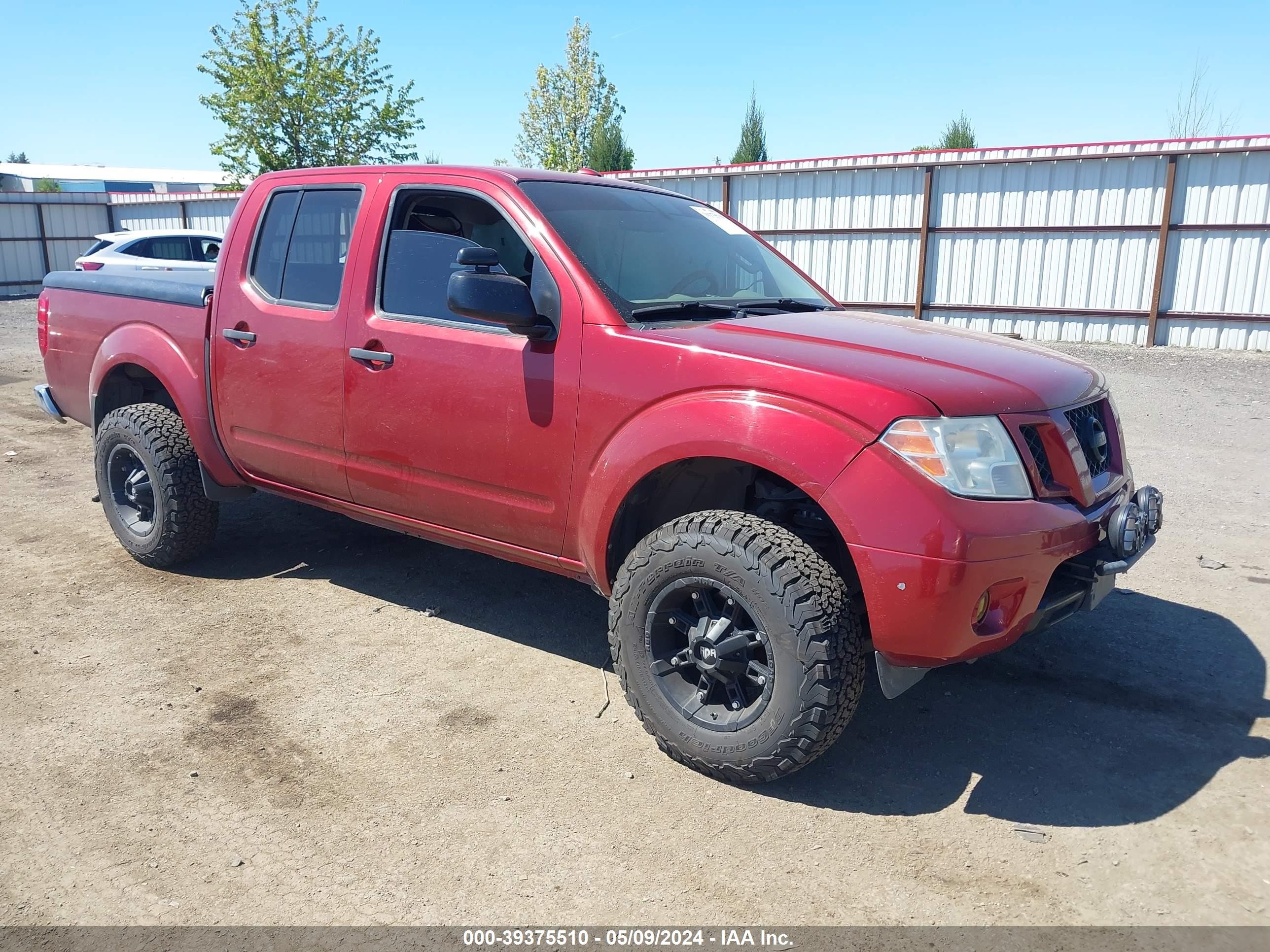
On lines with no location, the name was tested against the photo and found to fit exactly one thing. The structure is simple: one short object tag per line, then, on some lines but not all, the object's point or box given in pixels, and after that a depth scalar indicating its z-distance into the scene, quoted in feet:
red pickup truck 9.24
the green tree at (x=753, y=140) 131.64
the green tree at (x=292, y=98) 88.79
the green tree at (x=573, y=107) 131.85
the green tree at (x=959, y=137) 107.55
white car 49.34
